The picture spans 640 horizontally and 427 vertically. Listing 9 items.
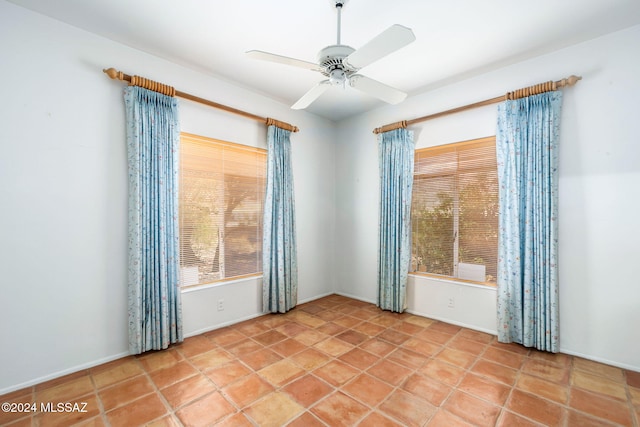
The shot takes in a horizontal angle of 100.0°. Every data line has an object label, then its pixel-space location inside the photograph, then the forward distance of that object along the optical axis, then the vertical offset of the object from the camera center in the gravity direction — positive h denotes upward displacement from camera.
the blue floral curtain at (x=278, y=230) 3.50 -0.18
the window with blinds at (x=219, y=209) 2.93 +0.08
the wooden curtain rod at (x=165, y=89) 2.34 +1.24
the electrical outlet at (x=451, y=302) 3.22 -1.03
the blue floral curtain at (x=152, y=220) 2.45 -0.04
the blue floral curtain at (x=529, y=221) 2.52 -0.03
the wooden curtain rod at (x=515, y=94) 2.43 +1.24
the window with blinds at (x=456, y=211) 3.01 +0.07
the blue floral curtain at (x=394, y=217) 3.50 +0.00
